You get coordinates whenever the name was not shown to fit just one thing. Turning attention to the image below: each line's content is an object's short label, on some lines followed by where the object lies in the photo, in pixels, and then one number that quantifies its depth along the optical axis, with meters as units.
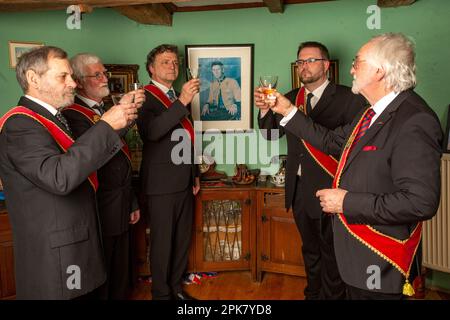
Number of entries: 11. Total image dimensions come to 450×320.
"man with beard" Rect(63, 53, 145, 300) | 2.26
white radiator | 2.70
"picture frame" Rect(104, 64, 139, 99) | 3.28
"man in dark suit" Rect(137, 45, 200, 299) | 2.68
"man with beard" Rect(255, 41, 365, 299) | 2.47
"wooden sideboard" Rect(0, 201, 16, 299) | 2.67
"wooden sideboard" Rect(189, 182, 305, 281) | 3.10
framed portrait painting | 3.35
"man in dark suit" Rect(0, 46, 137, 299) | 1.57
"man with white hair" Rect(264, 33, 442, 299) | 1.43
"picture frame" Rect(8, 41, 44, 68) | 3.09
